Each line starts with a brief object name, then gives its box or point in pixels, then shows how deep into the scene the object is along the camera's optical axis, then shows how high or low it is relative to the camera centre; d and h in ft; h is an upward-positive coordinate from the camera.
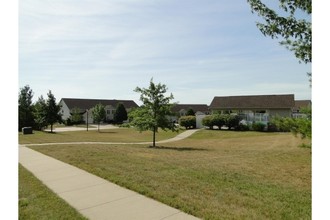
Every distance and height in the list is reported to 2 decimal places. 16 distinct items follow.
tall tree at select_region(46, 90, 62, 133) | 138.10 +0.56
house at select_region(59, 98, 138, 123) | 252.03 +5.31
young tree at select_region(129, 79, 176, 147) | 72.23 +0.89
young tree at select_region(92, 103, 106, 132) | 171.73 -0.88
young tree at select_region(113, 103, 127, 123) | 222.69 -2.54
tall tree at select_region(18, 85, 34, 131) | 136.05 +0.53
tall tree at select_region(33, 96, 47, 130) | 135.33 -0.81
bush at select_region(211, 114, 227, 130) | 143.33 -3.79
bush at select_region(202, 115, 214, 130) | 147.74 -4.48
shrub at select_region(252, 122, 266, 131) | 134.62 -6.17
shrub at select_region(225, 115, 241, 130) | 140.46 -4.14
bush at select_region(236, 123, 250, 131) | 139.44 -6.89
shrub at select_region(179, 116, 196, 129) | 160.25 -5.35
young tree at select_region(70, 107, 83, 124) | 212.64 -3.97
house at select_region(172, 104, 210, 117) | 287.89 +4.66
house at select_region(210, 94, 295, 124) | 151.02 +4.00
